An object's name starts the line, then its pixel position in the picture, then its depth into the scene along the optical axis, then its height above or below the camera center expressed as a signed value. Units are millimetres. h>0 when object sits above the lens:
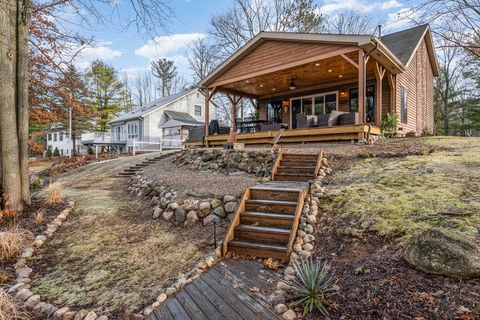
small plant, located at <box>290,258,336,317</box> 2494 -1405
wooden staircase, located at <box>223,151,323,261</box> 3836 -1151
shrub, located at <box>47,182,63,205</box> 6298 -1085
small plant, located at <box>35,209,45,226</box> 5188 -1340
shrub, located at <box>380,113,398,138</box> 10055 +950
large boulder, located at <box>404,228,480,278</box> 2375 -992
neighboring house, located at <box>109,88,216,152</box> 21641 +2766
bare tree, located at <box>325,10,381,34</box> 21750 +10701
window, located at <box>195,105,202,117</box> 26969 +4087
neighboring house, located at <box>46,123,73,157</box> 31781 +1150
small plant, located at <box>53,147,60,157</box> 30141 -259
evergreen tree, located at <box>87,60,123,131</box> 26172 +6157
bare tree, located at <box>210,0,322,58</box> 20172 +10525
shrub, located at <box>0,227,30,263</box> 4098 -1505
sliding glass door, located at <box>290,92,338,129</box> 12679 +2309
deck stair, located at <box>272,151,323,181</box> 6043 -400
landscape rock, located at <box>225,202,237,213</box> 5121 -1110
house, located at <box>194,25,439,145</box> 8883 +3185
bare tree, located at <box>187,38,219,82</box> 26344 +9439
